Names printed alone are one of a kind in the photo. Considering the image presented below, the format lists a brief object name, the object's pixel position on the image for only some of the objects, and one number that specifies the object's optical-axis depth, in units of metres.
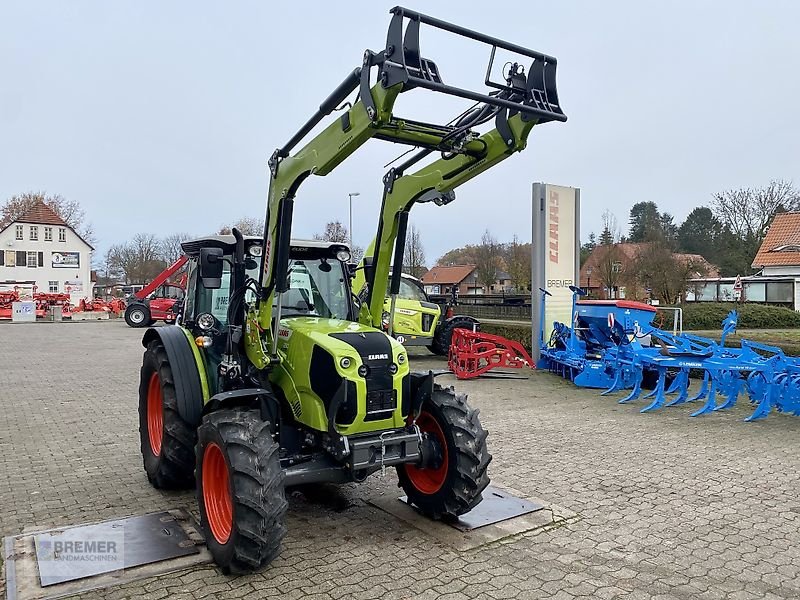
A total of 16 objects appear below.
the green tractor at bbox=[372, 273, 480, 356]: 15.45
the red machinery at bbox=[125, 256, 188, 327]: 27.75
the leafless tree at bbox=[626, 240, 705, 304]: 25.03
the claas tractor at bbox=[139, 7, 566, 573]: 3.77
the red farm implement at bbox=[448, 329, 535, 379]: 12.36
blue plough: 8.59
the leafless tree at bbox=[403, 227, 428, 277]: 42.50
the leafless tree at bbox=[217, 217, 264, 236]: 38.73
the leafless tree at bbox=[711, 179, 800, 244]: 39.06
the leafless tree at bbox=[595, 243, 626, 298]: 27.09
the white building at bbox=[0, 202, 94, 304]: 51.66
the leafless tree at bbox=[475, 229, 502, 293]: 51.75
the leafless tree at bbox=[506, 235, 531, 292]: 42.69
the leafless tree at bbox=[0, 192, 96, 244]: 59.73
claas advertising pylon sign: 13.11
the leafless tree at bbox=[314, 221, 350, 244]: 37.98
